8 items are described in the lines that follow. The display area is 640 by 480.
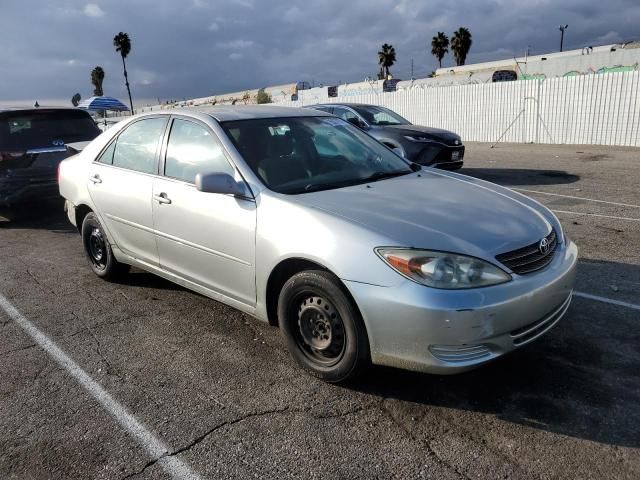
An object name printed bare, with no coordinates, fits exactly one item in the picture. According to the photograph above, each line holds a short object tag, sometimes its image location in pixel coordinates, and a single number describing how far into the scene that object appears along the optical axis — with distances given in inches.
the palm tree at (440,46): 2758.4
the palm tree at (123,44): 2815.9
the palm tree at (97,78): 3223.4
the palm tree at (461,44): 2610.7
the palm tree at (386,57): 2746.1
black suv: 307.6
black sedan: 409.7
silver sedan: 111.0
